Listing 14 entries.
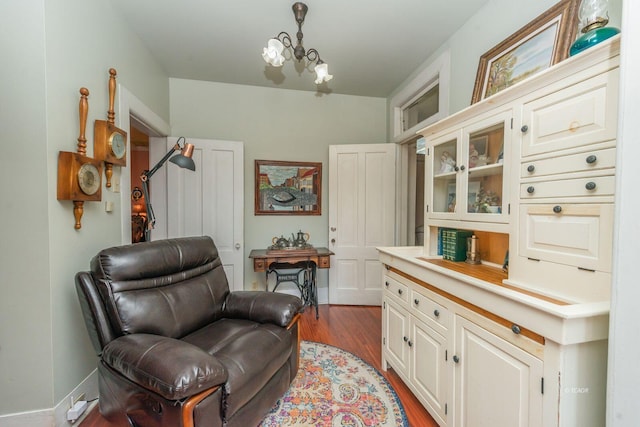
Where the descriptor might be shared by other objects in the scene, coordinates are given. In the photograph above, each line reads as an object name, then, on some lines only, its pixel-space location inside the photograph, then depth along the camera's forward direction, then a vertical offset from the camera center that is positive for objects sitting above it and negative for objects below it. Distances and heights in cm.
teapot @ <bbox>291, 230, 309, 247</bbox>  327 -41
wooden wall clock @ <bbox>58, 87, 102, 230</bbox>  142 +17
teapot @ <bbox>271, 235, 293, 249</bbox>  324 -45
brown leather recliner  109 -69
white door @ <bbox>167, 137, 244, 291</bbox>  298 +8
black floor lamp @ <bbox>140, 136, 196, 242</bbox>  204 +32
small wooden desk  294 -64
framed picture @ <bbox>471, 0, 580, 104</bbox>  140 +97
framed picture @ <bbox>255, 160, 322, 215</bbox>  336 +25
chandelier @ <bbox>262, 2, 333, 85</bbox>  188 +116
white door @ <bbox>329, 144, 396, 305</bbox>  334 -13
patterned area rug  154 -125
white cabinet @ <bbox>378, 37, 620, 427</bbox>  87 -26
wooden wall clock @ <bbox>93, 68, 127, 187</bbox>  170 +43
